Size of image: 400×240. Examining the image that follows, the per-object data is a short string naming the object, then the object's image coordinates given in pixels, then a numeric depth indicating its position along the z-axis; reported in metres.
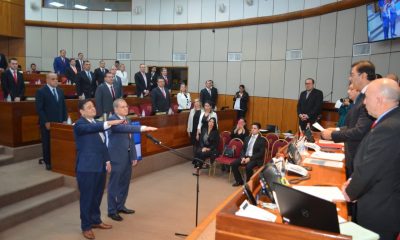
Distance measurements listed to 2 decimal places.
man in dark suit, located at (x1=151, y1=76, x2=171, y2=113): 7.88
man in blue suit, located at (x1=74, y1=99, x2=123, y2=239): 3.91
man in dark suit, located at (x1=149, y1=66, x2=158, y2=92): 10.20
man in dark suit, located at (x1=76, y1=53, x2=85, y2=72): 11.30
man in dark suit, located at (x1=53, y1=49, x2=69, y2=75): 11.53
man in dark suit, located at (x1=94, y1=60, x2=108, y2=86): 9.13
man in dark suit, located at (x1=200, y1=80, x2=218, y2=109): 10.69
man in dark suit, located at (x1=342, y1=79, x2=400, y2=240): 2.10
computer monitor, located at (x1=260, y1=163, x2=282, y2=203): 2.49
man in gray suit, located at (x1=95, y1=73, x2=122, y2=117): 6.60
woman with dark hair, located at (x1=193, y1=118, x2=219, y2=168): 7.12
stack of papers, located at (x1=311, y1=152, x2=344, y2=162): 3.91
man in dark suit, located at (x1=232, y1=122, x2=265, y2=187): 6.30
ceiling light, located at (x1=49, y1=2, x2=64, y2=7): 14.36
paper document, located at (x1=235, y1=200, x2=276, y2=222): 2.01
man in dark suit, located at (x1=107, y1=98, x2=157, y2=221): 4.48
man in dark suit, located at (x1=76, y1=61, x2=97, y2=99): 8.48
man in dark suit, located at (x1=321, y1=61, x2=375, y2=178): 2.92
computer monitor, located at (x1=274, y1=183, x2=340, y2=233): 1.72
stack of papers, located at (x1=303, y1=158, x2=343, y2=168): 3.57
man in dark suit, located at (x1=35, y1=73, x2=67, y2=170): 5.52
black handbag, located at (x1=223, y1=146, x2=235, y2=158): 6.86
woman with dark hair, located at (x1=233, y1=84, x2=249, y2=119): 11.21
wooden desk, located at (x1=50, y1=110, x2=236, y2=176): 5.47
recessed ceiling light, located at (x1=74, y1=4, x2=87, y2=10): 14.39
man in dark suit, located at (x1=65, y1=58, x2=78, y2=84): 10.12
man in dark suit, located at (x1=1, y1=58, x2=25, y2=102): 6.85
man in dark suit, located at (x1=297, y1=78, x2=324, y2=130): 7.63
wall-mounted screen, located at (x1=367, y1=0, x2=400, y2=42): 6.33
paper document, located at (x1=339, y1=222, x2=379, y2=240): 1.81
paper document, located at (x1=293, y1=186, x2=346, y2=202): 2.49
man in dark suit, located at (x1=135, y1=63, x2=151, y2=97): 9.67
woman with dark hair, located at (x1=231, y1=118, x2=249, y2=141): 7.26
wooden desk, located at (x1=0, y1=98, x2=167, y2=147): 5.96
